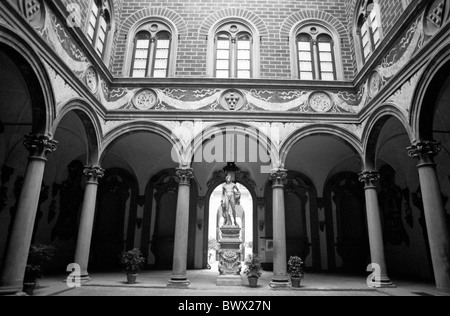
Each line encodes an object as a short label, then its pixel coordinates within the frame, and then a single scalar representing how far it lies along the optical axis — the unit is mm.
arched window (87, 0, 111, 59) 9984
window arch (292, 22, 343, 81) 11133
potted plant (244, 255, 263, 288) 8617
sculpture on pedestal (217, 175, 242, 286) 9108
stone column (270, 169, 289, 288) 8727
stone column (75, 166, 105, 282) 8727
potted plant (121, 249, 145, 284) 8625
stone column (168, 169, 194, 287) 8664
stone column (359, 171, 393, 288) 8506
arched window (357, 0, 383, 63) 9391
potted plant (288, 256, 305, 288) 8539
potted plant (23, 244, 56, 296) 6359
